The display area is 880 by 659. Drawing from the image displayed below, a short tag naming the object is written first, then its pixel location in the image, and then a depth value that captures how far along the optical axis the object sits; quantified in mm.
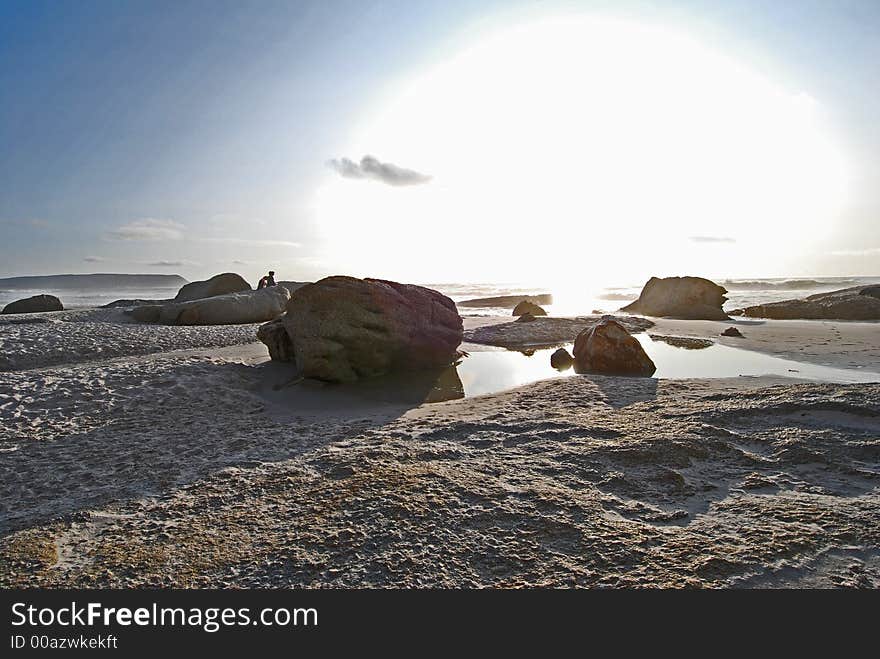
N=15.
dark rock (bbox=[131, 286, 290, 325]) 13469
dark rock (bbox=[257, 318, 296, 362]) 7703
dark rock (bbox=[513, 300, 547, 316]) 17562
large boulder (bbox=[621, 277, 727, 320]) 18156
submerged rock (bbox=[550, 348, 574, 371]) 8012
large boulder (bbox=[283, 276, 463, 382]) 6723
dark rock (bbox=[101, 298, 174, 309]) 22317
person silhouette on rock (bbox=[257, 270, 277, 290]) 17973
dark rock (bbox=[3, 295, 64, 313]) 18956
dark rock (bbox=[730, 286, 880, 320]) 15258
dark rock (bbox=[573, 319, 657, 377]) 7171
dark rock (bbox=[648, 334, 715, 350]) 9922
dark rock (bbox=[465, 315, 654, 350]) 11117
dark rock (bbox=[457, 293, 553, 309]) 28641
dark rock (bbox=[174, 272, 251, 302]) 18000
